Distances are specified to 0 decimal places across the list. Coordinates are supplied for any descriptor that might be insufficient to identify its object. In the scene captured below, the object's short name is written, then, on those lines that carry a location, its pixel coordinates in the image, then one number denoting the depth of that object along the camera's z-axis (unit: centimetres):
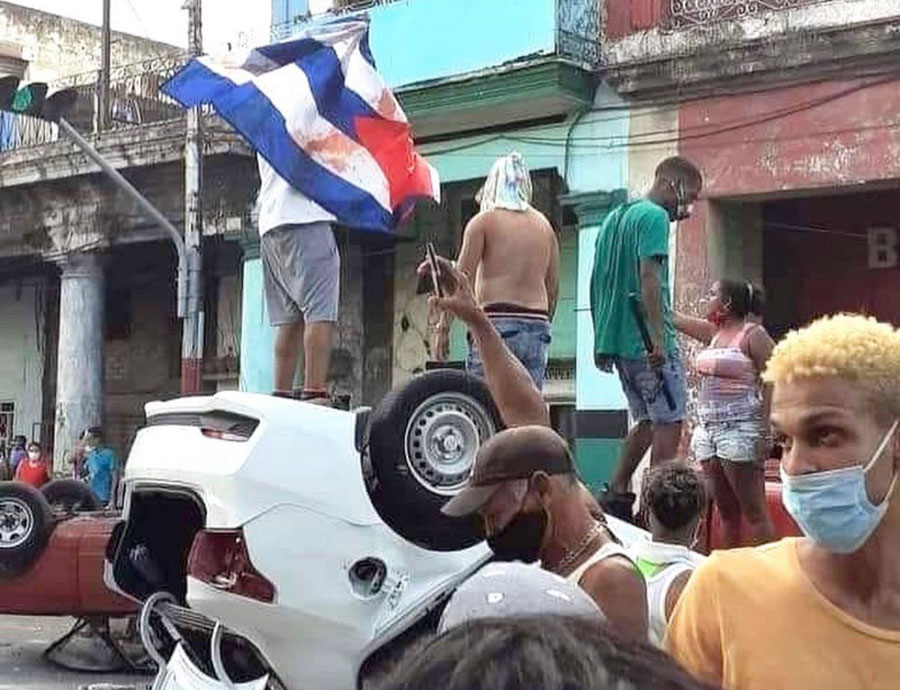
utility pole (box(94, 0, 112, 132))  2162
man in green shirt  621
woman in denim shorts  560
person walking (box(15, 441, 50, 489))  1852
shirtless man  601
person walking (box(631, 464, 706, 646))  420
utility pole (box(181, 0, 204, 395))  1845
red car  913
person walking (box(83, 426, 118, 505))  1836
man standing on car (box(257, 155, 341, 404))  602
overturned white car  431
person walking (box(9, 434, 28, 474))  2106
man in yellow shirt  251
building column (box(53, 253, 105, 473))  2180
